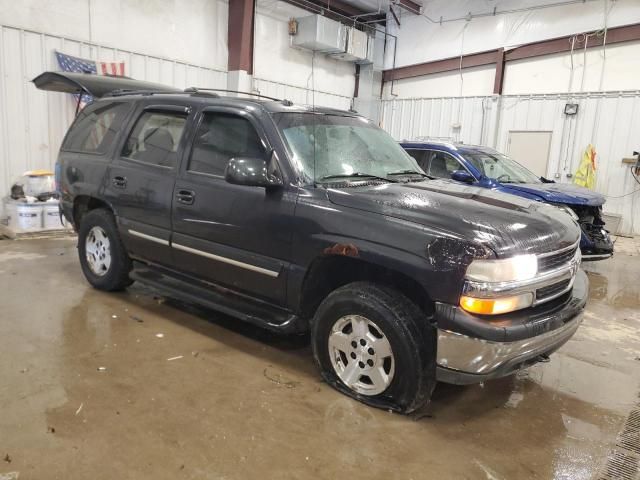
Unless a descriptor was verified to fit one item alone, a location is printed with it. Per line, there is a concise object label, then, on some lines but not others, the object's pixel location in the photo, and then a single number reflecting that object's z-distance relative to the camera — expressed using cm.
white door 1159
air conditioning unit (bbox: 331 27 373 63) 1322
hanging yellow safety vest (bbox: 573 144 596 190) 1089
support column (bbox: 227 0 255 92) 1079
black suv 256
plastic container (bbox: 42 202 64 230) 750
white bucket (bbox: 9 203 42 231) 730
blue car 646
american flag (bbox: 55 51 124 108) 812
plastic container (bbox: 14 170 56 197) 780
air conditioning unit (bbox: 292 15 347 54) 1221
